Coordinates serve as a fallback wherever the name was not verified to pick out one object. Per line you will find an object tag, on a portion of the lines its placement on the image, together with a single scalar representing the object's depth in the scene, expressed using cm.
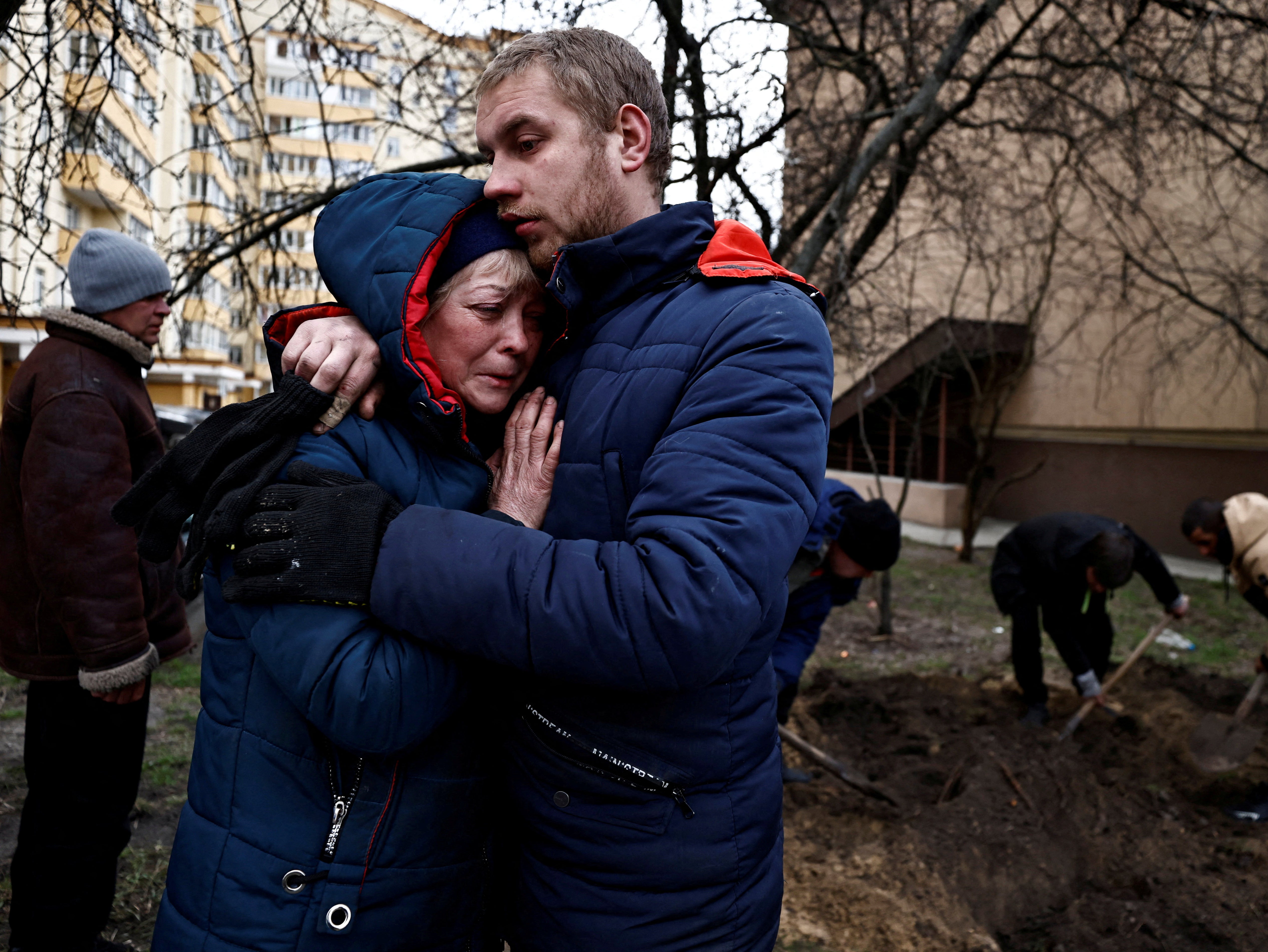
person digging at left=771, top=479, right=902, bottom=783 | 425
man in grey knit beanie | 245
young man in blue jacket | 105
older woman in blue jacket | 111
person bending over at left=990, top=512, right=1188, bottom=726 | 566
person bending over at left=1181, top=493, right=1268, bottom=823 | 514
